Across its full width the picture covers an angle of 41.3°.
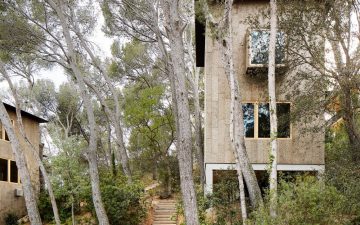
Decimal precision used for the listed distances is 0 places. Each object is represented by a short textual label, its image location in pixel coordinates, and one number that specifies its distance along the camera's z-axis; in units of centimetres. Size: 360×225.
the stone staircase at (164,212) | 2092
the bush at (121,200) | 1842
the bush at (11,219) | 2224
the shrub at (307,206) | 1021
